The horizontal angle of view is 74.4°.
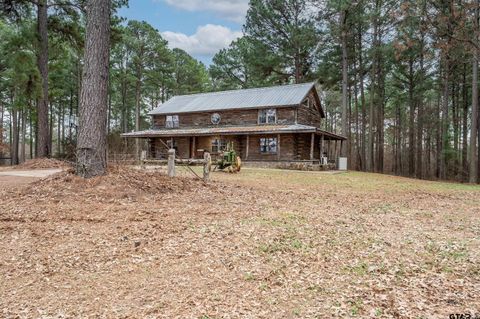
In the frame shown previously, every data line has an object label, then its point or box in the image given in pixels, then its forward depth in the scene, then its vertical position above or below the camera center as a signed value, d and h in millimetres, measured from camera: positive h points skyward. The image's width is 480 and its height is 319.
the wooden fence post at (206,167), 10172 -378
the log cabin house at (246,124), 23000 +2597
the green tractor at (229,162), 16047 -336
